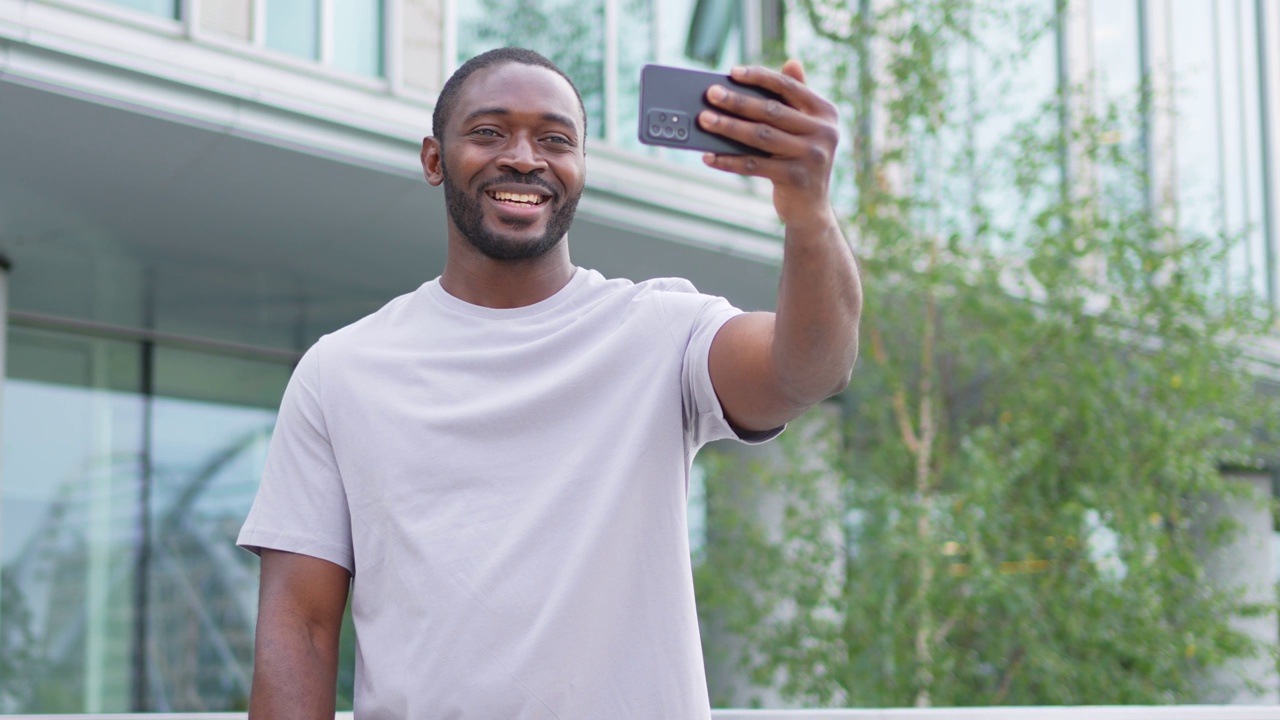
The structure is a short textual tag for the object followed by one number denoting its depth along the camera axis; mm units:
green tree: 7227
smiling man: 1697
